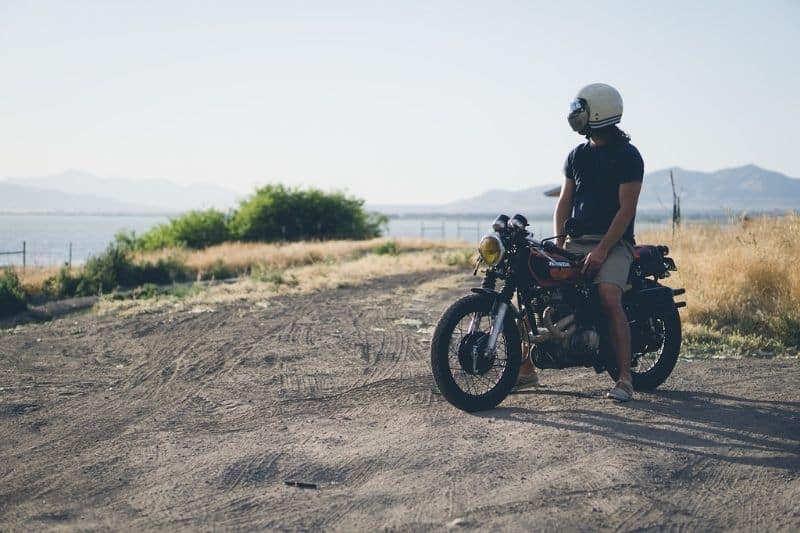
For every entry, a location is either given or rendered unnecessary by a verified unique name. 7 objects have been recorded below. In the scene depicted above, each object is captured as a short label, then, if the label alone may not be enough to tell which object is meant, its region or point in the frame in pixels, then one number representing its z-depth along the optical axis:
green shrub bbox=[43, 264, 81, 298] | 22.75
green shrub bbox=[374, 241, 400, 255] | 32.72
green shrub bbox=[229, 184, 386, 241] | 48.25
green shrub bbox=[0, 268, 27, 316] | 16.70
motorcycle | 5.74
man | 5.90
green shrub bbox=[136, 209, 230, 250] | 44.44
